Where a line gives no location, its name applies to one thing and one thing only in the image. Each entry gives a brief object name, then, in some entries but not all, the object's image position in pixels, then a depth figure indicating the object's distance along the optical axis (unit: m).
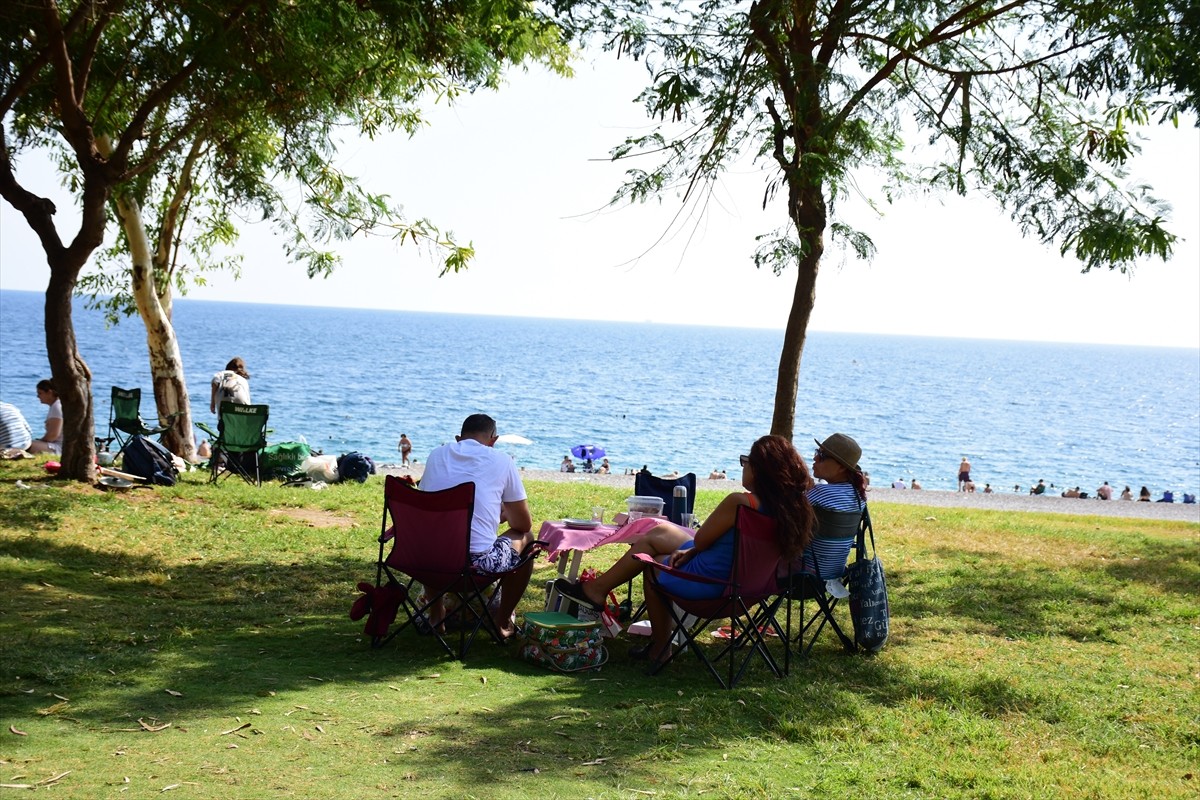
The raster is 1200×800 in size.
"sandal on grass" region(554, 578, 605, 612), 5.71
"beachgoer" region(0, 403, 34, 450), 11.87
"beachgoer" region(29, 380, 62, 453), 12.05
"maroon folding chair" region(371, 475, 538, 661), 5.34
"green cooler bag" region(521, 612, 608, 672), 5.34
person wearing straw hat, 5.63
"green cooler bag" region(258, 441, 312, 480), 12.17
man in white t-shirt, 5.64
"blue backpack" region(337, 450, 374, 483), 12.37
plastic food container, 6.09
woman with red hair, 5.18
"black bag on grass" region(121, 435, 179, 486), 10.65
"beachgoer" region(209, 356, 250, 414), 12.40
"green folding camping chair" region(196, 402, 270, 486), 11.28
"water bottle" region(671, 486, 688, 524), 6.54
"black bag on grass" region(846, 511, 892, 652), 5.85
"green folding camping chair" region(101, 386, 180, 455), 12.13
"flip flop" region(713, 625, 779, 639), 6.17
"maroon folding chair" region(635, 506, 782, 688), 5.13
